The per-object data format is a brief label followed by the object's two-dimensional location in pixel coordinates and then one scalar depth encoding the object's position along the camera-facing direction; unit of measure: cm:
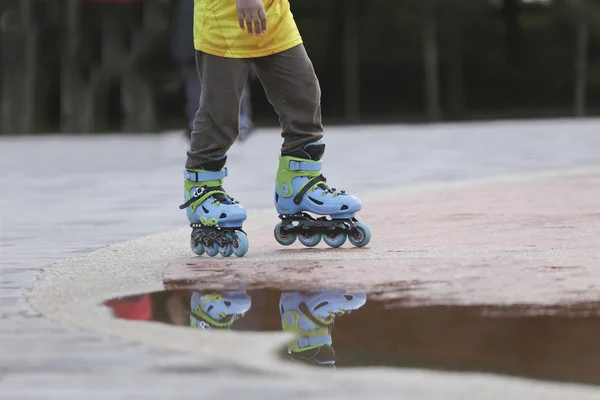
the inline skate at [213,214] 1133
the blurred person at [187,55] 2320
